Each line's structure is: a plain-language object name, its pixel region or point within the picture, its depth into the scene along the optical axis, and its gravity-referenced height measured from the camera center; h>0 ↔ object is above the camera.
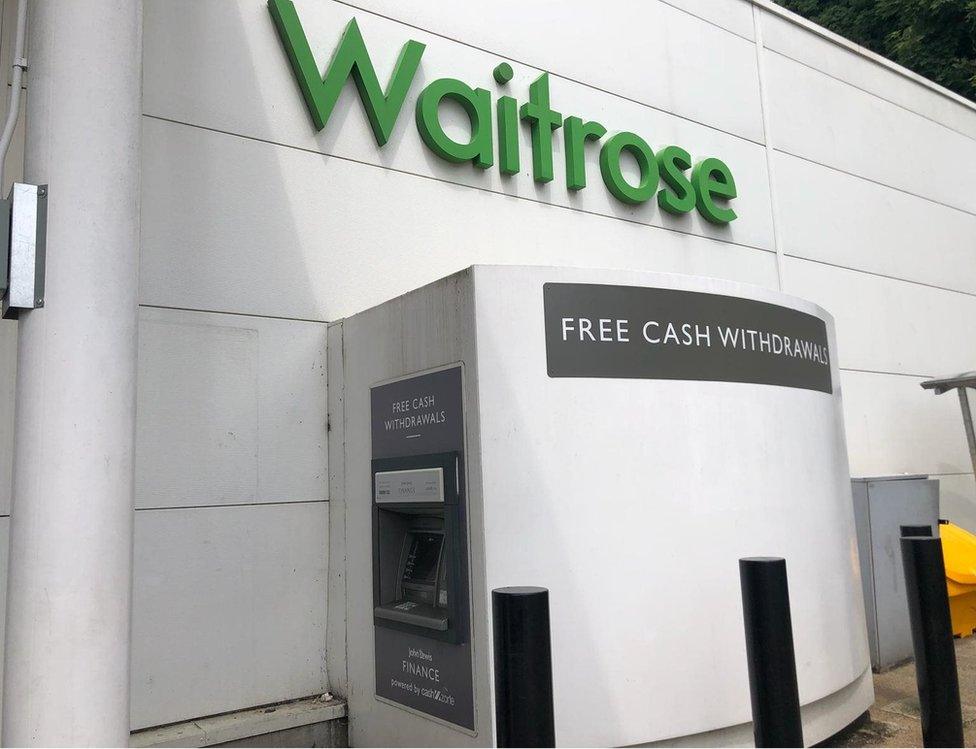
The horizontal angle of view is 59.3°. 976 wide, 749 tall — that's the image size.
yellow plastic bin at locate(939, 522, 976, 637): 5.61 -0.55
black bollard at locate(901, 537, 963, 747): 3.34 -0.60
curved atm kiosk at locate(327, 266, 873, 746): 3.20 +0.01
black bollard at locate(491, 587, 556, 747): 2.10 -0.40
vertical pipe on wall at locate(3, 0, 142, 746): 2.46 +0.35
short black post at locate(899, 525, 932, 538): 3.87 -0.17
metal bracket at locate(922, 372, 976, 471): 6.89 +0.84
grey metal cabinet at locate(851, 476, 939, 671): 5.32 -0.40
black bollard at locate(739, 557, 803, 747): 2.62 -0.49
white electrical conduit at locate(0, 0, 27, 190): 2.77 +1.45
